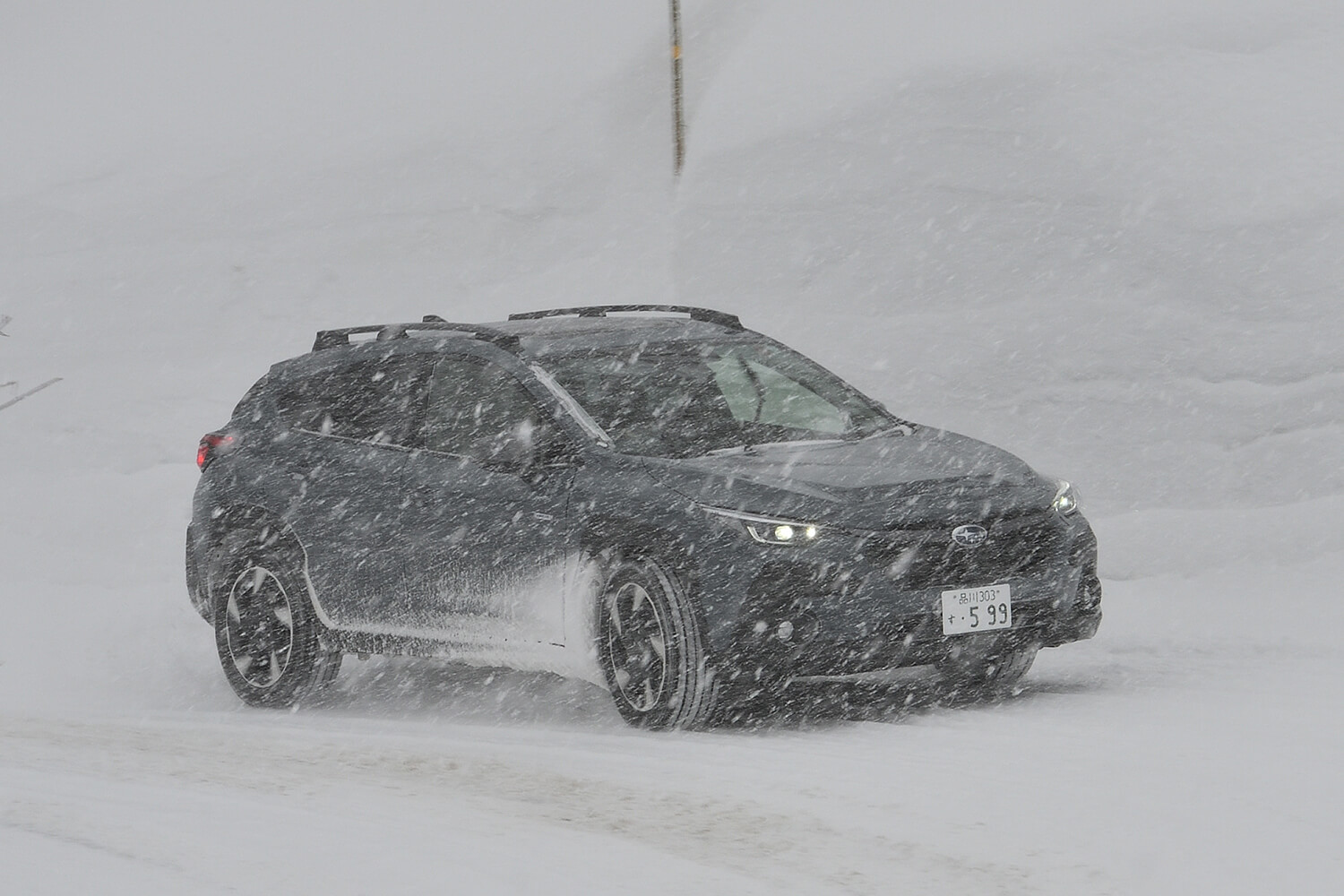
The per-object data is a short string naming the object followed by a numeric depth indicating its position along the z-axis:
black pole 41.41
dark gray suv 14.23
